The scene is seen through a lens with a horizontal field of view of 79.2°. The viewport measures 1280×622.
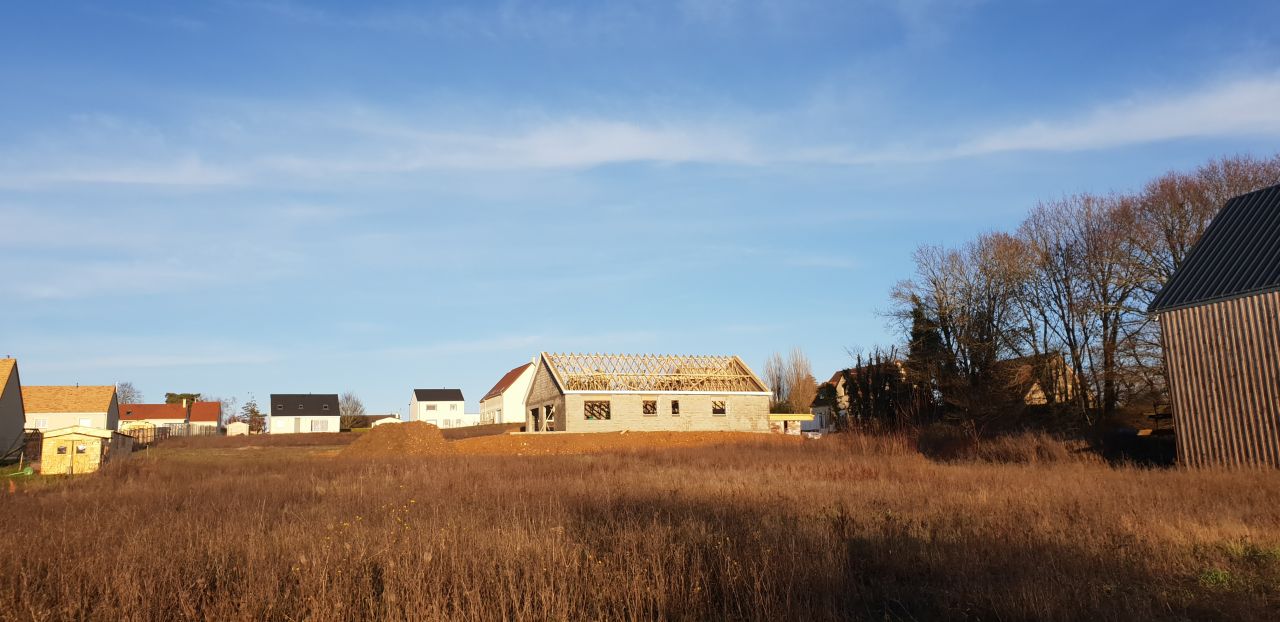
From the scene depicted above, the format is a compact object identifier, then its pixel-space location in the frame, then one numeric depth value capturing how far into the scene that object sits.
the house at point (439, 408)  89.38
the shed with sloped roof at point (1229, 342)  16.09
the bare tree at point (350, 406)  105.90
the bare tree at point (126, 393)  104.75
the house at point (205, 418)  92.44
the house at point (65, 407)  65.75
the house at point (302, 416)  85.50
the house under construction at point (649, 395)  40.72
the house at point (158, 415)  89.00
